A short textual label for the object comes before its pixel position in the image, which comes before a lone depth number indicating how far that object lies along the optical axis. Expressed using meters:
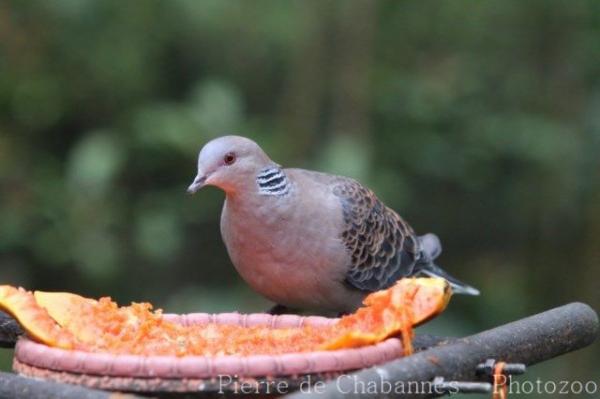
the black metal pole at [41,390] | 4.46
